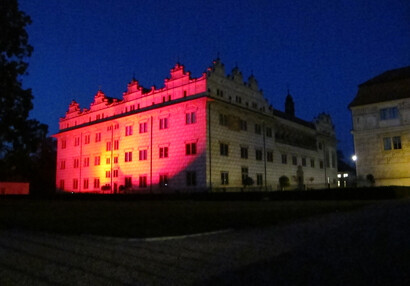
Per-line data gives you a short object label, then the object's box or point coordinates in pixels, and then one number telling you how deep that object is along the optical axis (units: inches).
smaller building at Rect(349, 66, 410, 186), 1221.7
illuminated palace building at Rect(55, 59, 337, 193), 1338.6
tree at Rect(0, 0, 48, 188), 869.2
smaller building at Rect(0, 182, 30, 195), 2114.9
